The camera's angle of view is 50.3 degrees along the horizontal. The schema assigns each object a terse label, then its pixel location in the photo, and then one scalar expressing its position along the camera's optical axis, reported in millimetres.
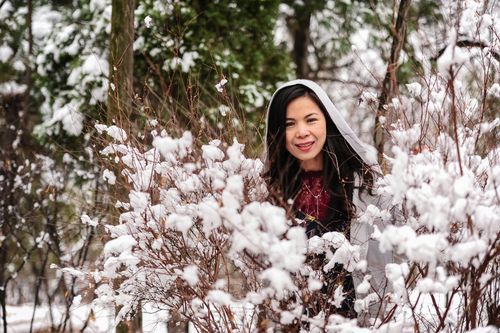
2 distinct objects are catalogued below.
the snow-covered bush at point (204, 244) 1891
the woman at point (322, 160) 2816
